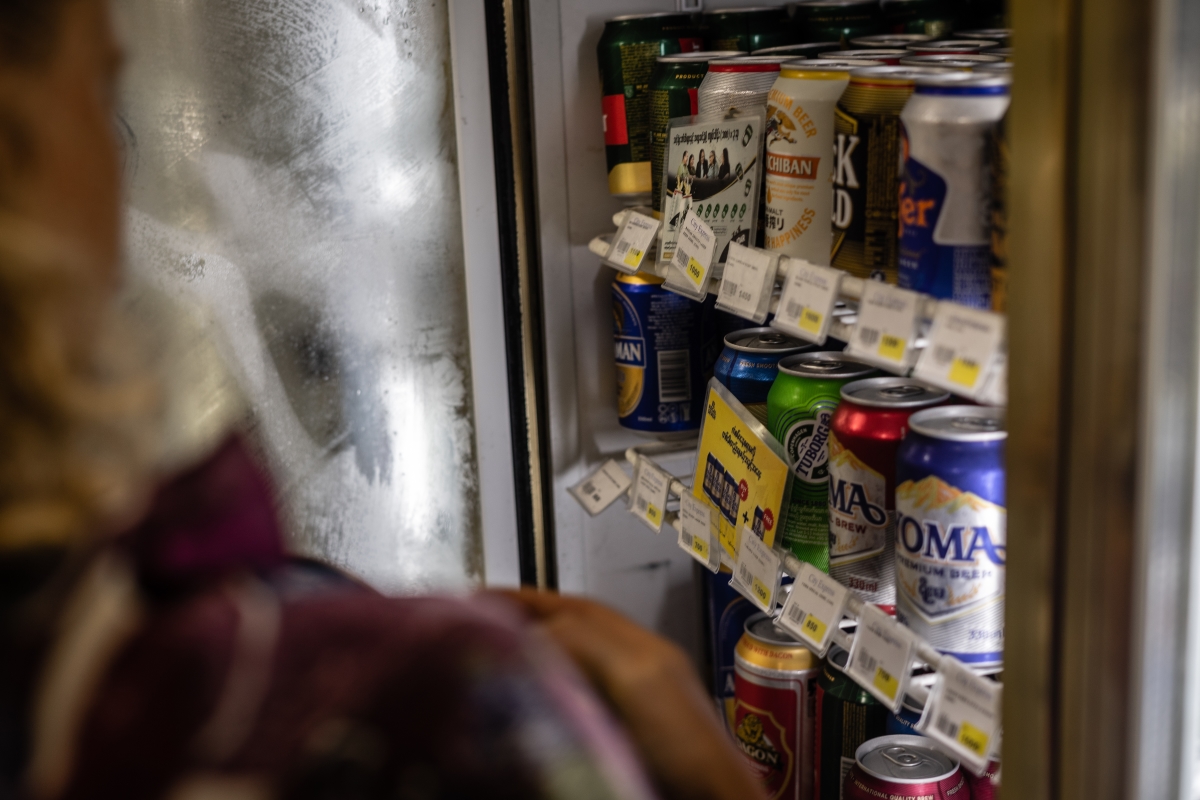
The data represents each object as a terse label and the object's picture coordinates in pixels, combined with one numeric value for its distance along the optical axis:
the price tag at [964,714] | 1.02
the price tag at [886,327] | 1.04
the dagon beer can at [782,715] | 1.55
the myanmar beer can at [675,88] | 1.60
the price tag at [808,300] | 1.19
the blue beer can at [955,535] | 1.07
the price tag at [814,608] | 1.28
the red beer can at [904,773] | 1.32
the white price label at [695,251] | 1.44
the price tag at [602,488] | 1.88
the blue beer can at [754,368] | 1.50
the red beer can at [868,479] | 1.23
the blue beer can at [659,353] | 1.79
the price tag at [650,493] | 1.72
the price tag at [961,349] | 0.93
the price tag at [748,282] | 1.32
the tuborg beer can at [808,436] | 1.37
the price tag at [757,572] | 1.40
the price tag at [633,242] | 1.64
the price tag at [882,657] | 1.14
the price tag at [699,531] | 1.56
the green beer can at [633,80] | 1.75
